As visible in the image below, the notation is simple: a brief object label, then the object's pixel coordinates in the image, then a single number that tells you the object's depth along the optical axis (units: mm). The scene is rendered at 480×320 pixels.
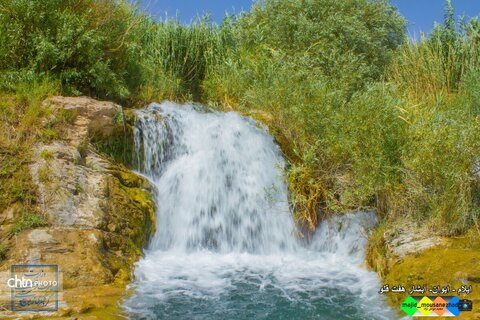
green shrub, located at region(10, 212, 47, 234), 5332
